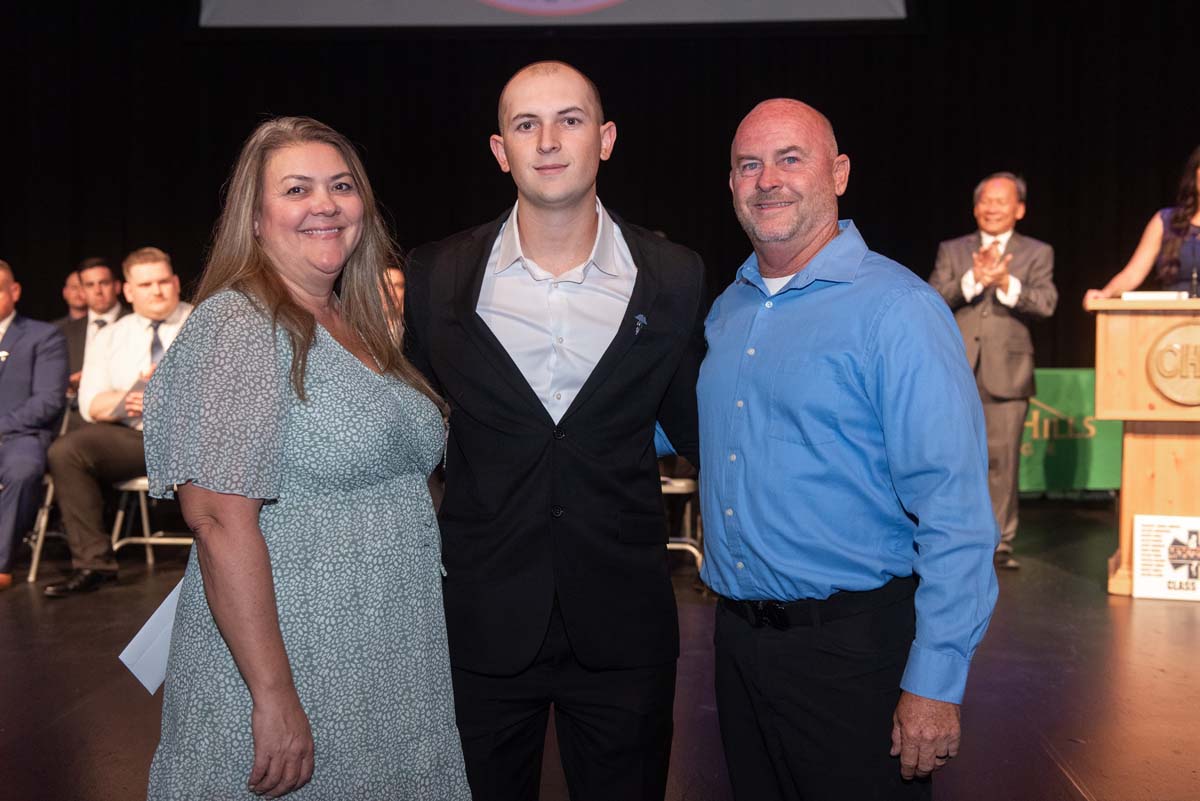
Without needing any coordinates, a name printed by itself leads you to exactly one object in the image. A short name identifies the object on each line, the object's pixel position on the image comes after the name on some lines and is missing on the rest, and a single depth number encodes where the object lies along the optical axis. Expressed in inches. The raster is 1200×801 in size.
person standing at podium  209.8
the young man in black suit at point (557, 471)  78.9
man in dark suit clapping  231.6
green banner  312.7
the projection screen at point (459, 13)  301.7
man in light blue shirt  69.6
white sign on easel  203.3
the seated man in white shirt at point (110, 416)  224.2
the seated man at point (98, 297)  263.1
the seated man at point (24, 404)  221.9
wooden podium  198.8
